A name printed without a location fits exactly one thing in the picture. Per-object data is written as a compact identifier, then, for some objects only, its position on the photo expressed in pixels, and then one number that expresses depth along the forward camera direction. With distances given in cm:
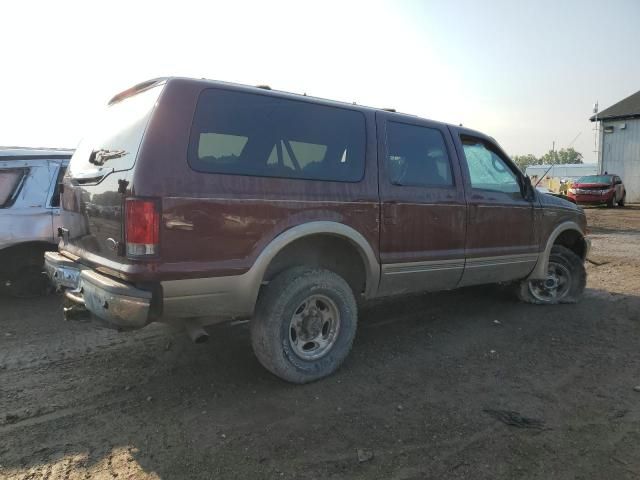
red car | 2308
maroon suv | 298
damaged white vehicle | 548
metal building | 2772
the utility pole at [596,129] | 2902
